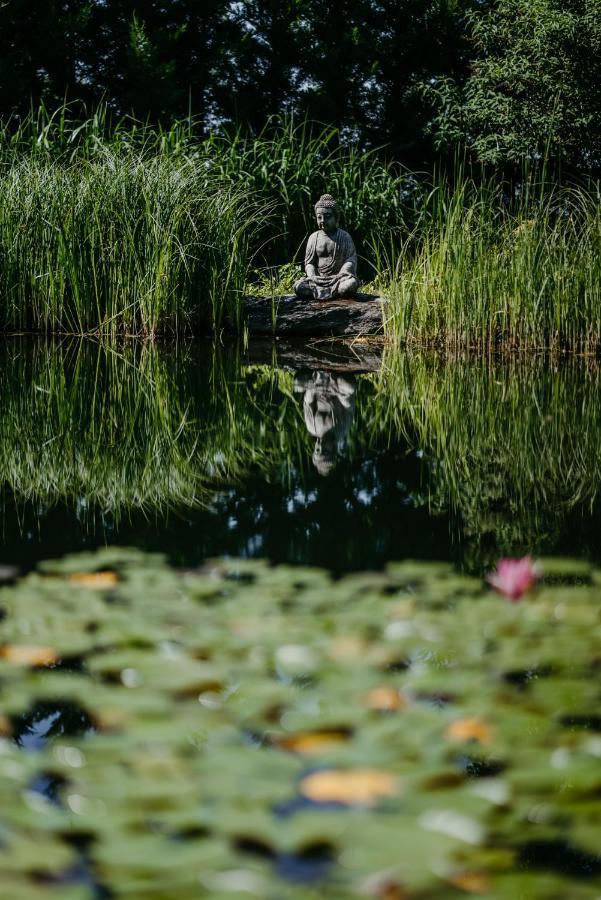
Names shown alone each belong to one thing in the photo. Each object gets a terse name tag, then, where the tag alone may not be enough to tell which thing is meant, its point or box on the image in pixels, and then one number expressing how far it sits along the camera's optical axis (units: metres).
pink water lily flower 4.95
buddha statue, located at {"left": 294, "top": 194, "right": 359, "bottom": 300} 18.26
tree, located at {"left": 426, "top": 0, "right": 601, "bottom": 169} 20.76
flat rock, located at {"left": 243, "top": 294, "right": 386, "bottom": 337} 17.75
